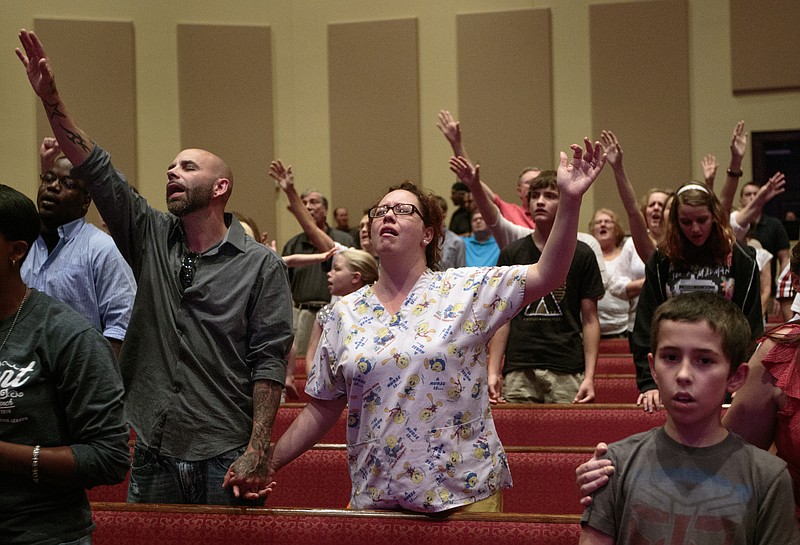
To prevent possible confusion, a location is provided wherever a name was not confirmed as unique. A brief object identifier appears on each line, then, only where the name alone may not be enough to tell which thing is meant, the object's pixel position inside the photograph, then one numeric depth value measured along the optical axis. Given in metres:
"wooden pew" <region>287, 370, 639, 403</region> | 4.19
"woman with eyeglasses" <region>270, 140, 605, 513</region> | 2.08
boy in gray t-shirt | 1.49
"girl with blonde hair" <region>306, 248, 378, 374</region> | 3.91
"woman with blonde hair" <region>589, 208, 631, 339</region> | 5.18
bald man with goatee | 2.36
